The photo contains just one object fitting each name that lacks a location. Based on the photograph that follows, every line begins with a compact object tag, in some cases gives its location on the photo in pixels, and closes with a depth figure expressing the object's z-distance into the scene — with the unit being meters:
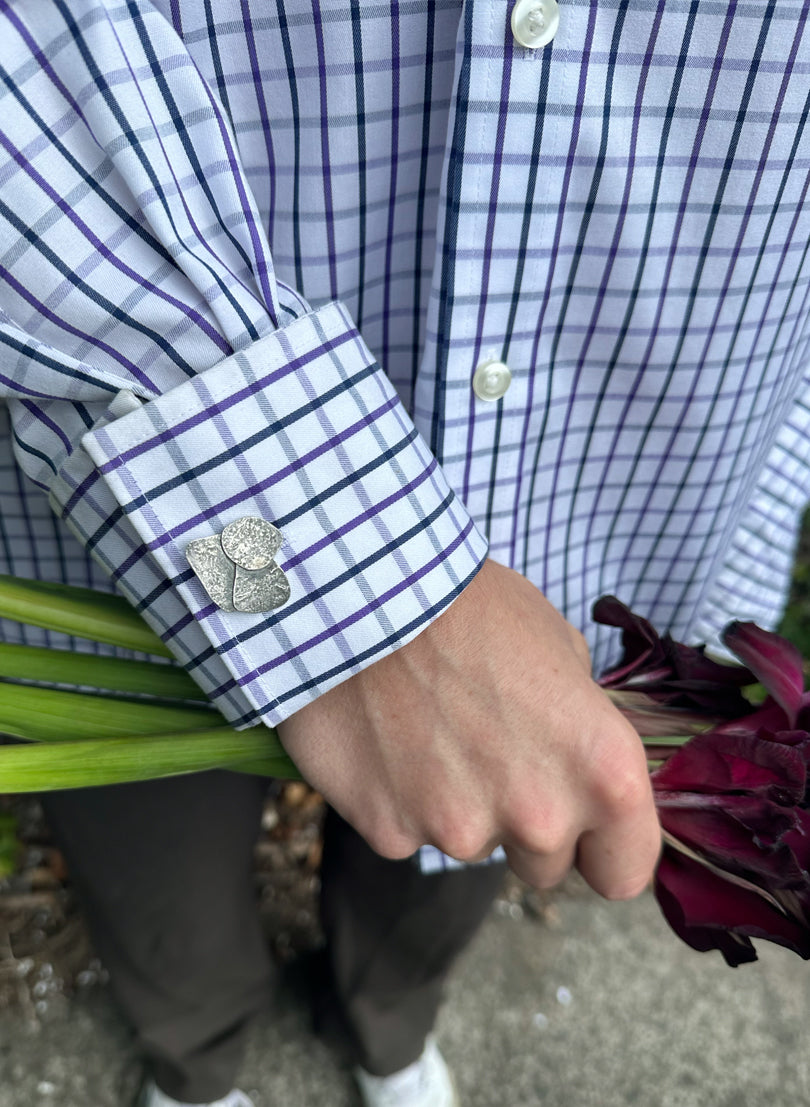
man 0.18
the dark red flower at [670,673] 0.25
